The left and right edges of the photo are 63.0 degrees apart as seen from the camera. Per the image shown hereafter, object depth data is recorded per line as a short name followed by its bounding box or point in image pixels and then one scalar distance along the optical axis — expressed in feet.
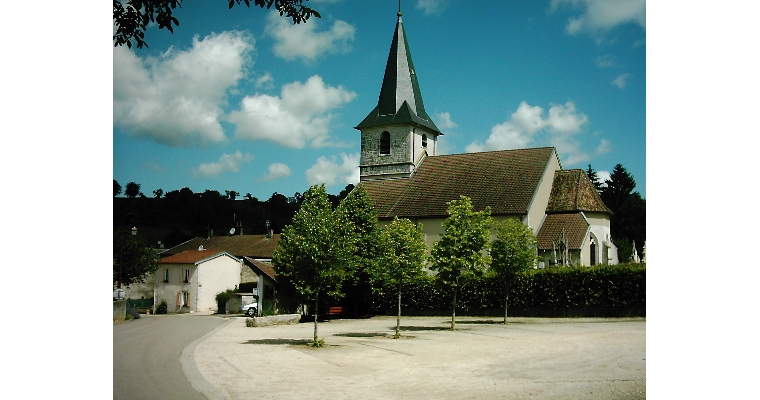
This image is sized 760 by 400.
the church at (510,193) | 88.99
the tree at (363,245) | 79.25
